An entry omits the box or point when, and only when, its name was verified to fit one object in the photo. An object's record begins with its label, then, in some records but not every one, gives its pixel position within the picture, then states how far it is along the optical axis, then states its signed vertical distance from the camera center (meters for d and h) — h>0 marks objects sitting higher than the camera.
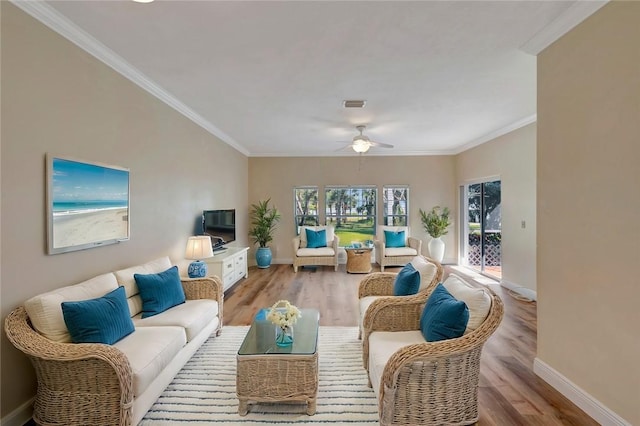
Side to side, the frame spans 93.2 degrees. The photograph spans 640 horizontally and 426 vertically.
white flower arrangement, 2.22 -0.77
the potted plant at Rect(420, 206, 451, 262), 6.95 -0.38
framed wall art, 2.21 +0.09
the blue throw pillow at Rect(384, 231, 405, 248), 6.91 -0.60
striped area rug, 2.03 -1.36
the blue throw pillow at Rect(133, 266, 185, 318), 2.71 -0.72
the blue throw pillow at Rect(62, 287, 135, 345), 1.95 -0.71
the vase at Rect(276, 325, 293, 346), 2.21 -0.92
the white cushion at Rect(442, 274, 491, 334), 1.94 -0.60
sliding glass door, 5.90 -0.31
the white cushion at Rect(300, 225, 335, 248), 7.11 -0.47
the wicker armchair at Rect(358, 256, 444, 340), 2.98 -0.78
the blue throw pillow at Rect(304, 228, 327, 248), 6.99 -0.59
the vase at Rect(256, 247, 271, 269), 7.07 -1.02
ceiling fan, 4.81 +1.13
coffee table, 2.05 -1.11
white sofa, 1.76 -0.94
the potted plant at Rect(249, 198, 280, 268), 7.10 -0.39
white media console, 4.33 -0.80
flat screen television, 4.81 -0.20
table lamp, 3.75 -0.49
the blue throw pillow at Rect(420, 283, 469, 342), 1.95 -0.70
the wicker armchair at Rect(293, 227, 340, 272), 6.66 -0.94
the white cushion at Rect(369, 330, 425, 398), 1.98 -0.94
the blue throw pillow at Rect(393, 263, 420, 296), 2.68 -0.63
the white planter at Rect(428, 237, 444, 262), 6.93 -0.82
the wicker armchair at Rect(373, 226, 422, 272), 6.63 -0.88
